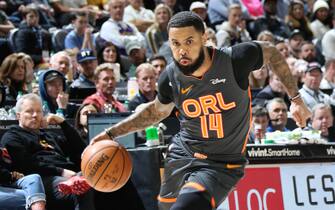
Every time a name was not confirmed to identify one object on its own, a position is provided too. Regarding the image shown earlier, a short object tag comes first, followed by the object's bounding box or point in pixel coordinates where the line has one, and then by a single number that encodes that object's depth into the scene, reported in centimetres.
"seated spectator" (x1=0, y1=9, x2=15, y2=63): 1327
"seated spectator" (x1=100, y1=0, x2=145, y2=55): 1441
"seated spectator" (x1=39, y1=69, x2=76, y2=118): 1054
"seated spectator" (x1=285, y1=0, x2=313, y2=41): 1795
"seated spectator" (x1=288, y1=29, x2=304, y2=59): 1623
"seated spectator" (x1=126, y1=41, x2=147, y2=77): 1391
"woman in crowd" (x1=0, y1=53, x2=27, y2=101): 1072
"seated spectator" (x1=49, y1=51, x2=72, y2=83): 1185
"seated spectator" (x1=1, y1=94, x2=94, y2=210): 840
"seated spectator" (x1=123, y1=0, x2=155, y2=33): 1589
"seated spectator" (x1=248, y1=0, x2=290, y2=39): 1711
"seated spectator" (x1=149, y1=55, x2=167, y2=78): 1273
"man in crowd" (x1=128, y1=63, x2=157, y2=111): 1107
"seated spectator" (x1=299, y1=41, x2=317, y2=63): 1552
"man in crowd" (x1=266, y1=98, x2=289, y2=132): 1122
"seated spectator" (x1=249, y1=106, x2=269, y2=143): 1049
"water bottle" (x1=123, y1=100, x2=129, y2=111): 1098
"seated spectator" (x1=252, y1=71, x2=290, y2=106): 1248
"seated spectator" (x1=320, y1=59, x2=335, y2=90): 1407
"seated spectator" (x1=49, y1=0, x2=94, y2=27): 1579
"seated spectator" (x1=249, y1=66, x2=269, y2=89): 1400
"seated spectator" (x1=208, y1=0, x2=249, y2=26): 1677
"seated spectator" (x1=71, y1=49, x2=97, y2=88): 1228
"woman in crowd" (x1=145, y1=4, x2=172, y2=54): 1504
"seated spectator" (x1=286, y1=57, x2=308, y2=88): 1420
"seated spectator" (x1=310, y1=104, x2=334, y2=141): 1133
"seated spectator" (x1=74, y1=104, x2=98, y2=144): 978
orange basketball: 623
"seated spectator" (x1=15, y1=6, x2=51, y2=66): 1352
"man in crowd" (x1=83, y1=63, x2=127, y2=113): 1062
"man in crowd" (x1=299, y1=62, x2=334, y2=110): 1275
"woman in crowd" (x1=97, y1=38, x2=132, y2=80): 1345
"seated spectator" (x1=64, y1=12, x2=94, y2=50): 1410
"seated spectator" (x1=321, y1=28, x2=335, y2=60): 1633
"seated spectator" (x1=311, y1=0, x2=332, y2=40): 1797
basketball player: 593
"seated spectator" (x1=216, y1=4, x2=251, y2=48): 1504
